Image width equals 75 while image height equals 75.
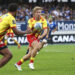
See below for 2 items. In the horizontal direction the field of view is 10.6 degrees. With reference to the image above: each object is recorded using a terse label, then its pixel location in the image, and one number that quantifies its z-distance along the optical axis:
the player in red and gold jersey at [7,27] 11.35
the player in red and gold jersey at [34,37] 13.73
